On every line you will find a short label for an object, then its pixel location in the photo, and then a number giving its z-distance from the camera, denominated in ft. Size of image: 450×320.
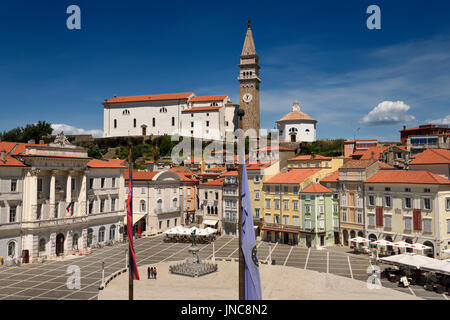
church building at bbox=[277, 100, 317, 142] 393.29
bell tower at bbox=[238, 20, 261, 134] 400.67
